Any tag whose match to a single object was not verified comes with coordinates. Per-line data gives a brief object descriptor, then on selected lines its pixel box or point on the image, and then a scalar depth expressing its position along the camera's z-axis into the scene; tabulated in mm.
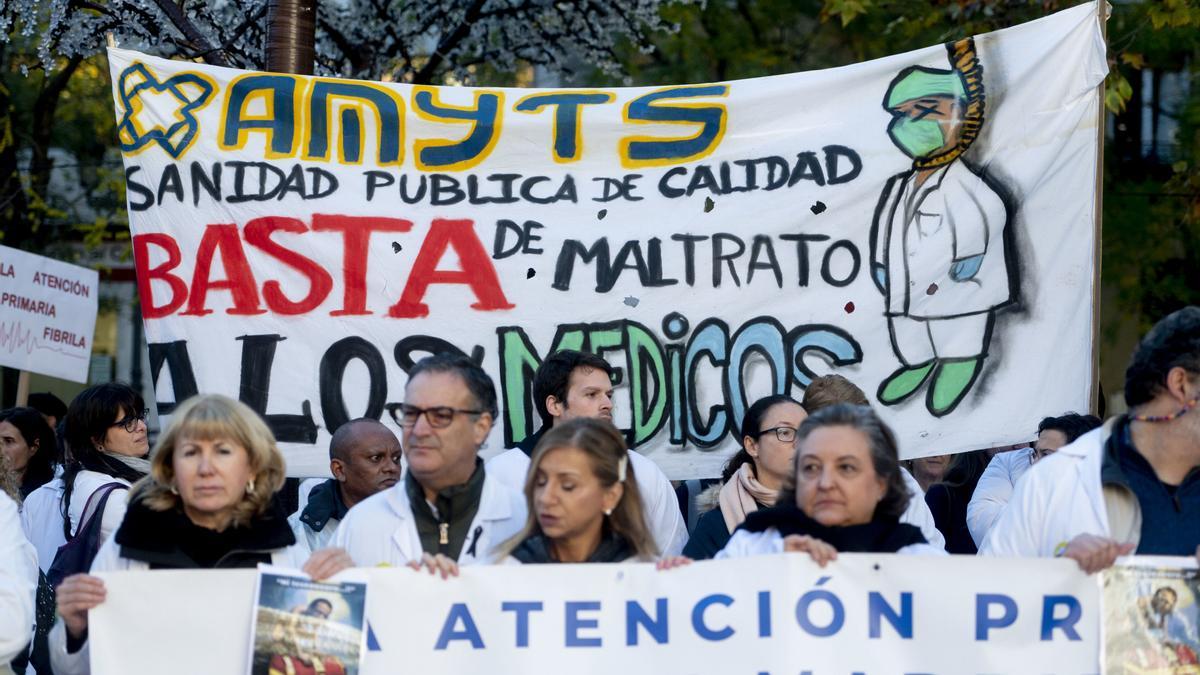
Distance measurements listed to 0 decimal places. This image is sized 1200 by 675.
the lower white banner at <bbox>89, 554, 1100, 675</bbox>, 4043
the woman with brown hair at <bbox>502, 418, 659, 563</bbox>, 4141
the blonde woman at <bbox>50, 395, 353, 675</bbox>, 4059
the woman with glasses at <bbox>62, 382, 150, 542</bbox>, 5488
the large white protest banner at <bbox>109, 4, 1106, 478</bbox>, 6023
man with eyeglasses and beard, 4352
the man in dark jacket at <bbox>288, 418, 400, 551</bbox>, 5742
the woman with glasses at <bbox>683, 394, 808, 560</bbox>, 5238
